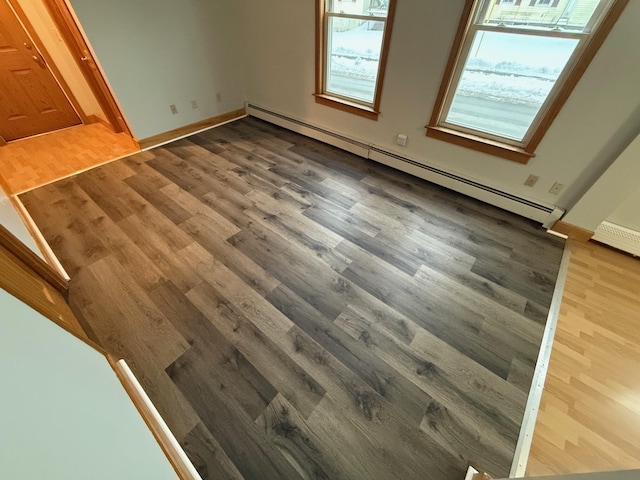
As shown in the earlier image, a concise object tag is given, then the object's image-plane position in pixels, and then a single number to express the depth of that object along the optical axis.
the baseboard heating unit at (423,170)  2.25
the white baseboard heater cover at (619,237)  2.00
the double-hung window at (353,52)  2.32
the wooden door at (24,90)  2.71
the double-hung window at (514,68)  1.63
